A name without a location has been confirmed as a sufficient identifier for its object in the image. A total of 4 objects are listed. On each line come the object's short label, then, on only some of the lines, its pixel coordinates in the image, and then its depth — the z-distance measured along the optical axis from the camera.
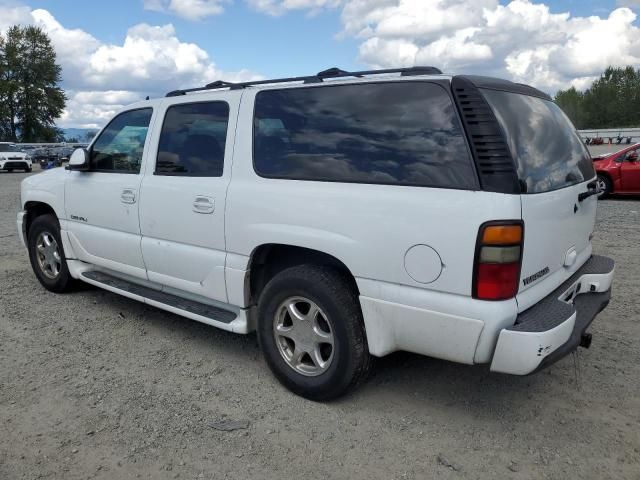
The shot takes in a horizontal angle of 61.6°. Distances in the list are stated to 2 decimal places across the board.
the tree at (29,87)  68.56
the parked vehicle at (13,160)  28.23
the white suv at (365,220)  2.63
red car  12.91
